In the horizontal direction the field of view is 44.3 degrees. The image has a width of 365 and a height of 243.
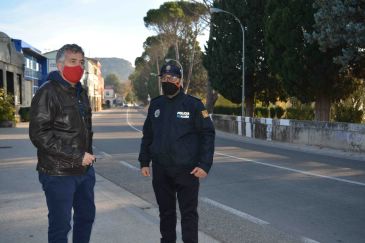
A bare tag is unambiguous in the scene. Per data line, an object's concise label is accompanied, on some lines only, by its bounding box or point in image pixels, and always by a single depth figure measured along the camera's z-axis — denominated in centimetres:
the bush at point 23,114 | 3625
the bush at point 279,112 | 3591
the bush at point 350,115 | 2175
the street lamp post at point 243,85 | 2404
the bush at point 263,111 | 3506
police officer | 416
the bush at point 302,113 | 2691
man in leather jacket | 346
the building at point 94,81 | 9529
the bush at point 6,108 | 2838
